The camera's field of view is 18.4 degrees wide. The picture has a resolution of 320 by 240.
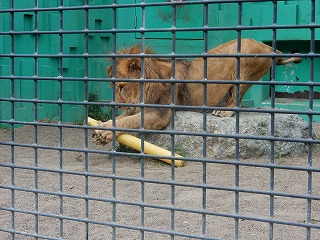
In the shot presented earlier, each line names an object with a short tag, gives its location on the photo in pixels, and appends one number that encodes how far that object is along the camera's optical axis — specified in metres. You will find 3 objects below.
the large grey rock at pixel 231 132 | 9.35
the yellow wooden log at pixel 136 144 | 8.81
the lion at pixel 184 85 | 9.06
